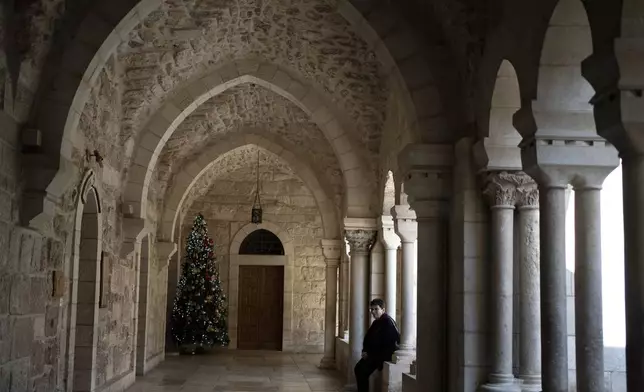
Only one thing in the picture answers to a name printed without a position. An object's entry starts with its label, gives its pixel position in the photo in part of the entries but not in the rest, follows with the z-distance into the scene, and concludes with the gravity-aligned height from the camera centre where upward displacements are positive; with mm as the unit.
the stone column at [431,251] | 5008 +216
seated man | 7098 -570
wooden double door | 14297 -451
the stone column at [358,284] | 8719 -17
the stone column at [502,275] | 4488 +55
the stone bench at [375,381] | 7930 -1024
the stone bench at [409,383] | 5737 -761
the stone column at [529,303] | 4418 -102
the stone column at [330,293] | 11000 -170
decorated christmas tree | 12945 -375
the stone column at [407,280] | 7227 +31
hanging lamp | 12164 +1037
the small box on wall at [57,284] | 5574 -46
